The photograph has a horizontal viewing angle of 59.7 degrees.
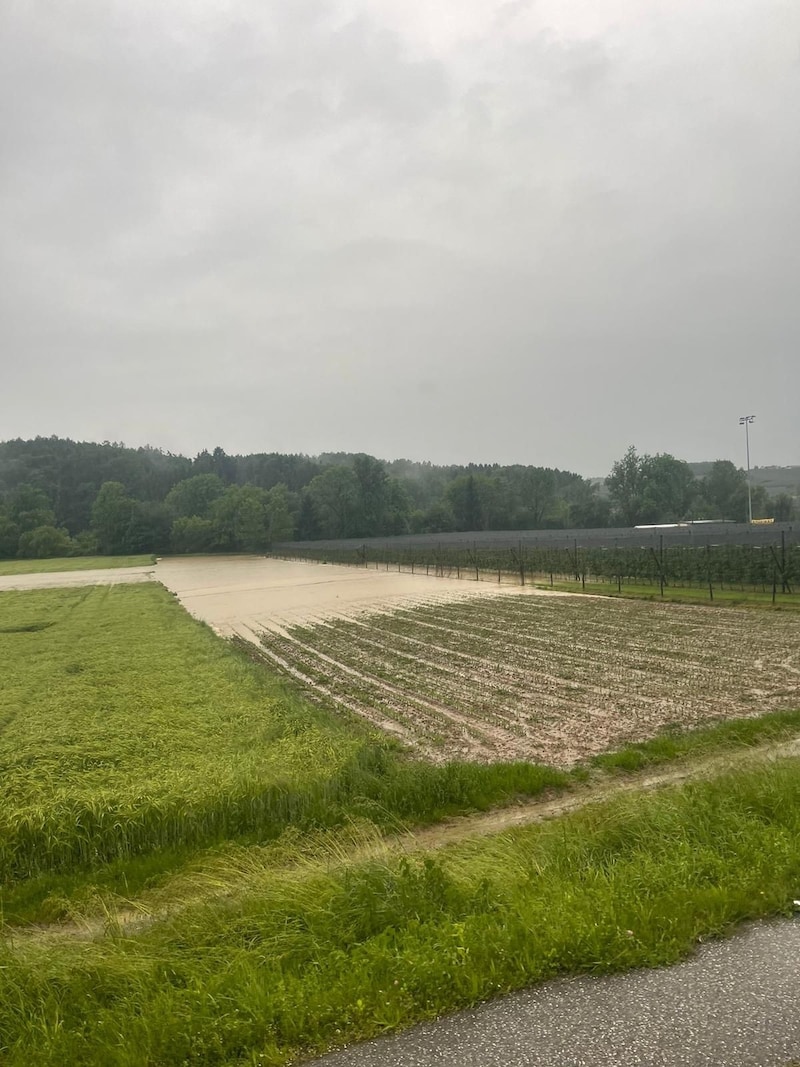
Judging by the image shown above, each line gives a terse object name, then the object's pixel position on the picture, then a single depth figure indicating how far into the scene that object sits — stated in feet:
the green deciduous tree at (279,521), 361.45
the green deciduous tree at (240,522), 357.00
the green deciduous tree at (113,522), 380.78
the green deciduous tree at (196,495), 429.79
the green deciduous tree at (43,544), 363.35
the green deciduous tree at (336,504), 396.98
